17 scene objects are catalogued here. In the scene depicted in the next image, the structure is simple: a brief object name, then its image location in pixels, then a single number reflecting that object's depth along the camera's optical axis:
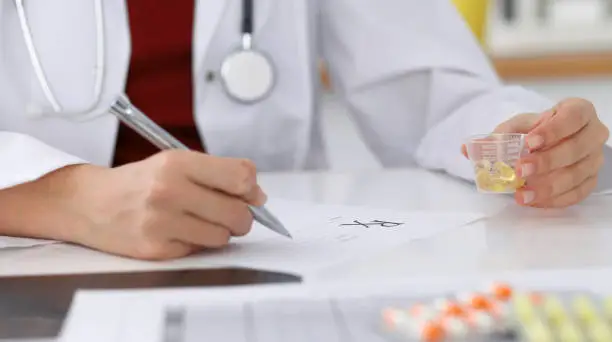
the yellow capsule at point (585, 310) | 0.78
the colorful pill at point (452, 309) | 0.79
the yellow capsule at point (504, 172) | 1.01
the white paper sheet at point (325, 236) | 0.93
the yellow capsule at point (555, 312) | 0.77
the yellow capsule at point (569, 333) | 0.75
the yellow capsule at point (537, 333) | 0.75
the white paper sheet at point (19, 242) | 0.98
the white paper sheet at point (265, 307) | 0.78
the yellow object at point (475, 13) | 1.61
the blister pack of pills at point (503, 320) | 0.76
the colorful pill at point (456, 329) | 0.77
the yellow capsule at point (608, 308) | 0.78
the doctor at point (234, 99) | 0.98
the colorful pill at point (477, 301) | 0.79
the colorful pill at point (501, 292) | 0.81
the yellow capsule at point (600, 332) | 0.75
